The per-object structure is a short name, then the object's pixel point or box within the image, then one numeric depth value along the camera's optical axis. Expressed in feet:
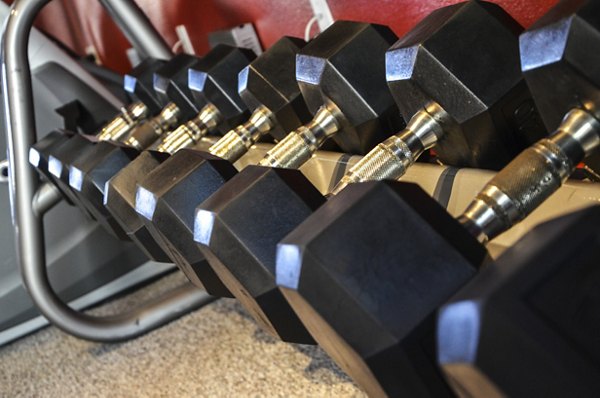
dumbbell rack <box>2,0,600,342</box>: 3.64
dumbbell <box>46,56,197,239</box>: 3.11
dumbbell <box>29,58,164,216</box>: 3.48
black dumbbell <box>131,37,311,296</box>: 2.11
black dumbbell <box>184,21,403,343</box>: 1.63
